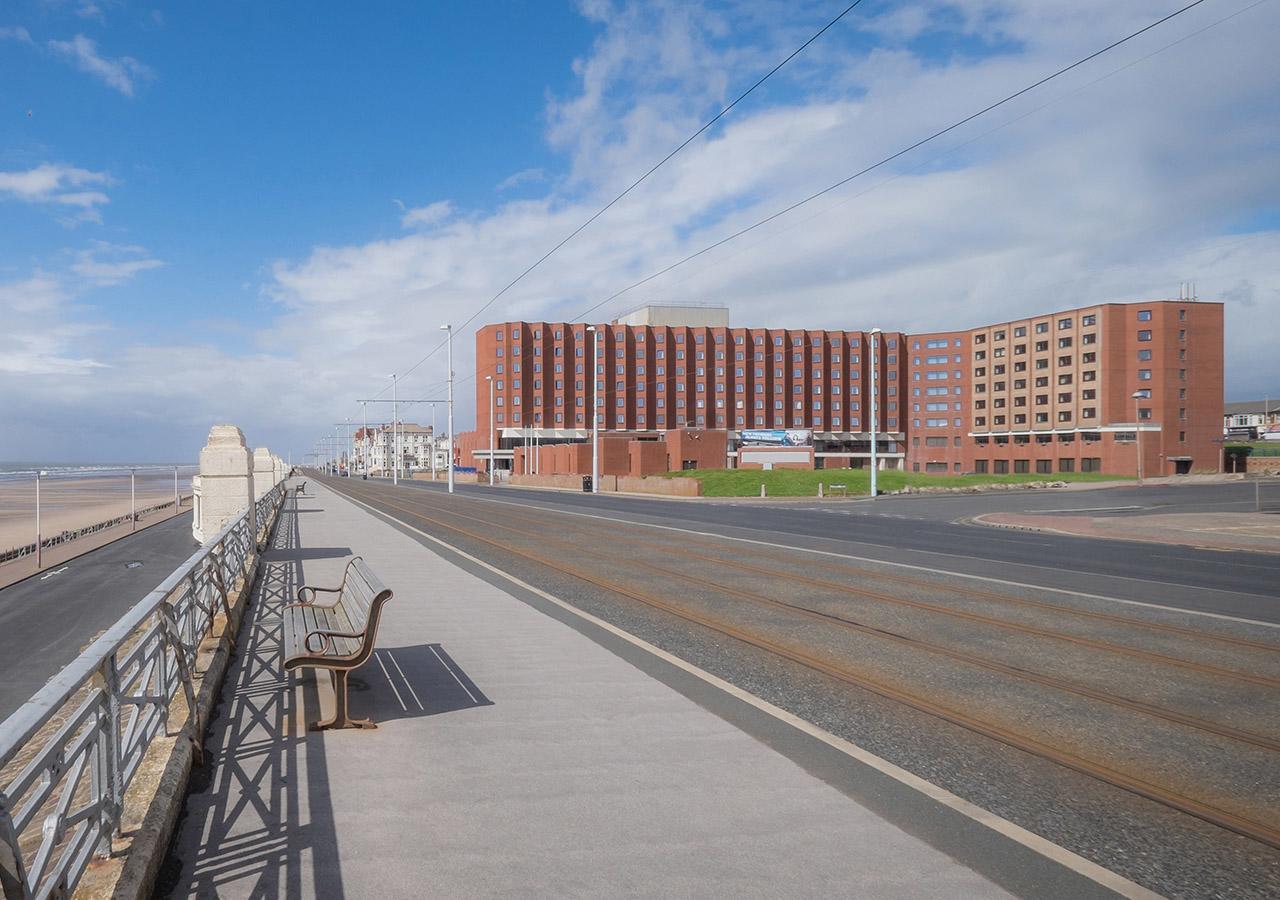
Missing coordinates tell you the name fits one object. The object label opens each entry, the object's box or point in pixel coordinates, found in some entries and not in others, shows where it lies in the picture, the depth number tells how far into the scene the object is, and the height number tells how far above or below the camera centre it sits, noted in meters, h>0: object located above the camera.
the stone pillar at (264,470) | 28.86 -0.71
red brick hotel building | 86.56 +8.64
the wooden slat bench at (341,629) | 5.56 -1.40
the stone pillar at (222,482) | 15.41 -0.58
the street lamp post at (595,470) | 56.33 -1.36
